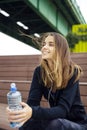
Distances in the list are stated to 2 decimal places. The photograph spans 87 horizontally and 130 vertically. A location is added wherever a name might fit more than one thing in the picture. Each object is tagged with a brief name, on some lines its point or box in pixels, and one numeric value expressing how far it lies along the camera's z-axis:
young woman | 2.35
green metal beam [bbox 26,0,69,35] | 15.49
